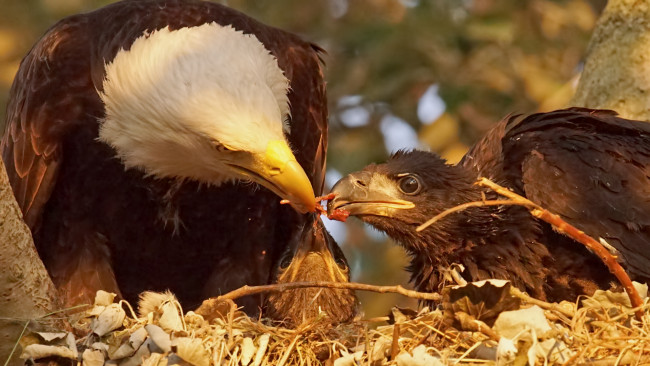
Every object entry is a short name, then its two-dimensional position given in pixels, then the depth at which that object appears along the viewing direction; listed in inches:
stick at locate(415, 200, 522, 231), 349.5
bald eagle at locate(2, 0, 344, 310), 433.1
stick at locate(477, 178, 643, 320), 346.3
